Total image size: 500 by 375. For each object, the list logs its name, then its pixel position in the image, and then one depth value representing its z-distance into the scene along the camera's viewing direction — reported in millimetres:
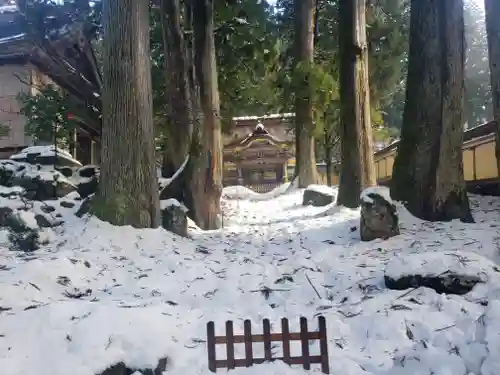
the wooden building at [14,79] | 15141
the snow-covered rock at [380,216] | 6523
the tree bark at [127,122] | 6625
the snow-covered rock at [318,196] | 12220
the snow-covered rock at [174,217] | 7332
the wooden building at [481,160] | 9500
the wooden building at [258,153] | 26094
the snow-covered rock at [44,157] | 10703
